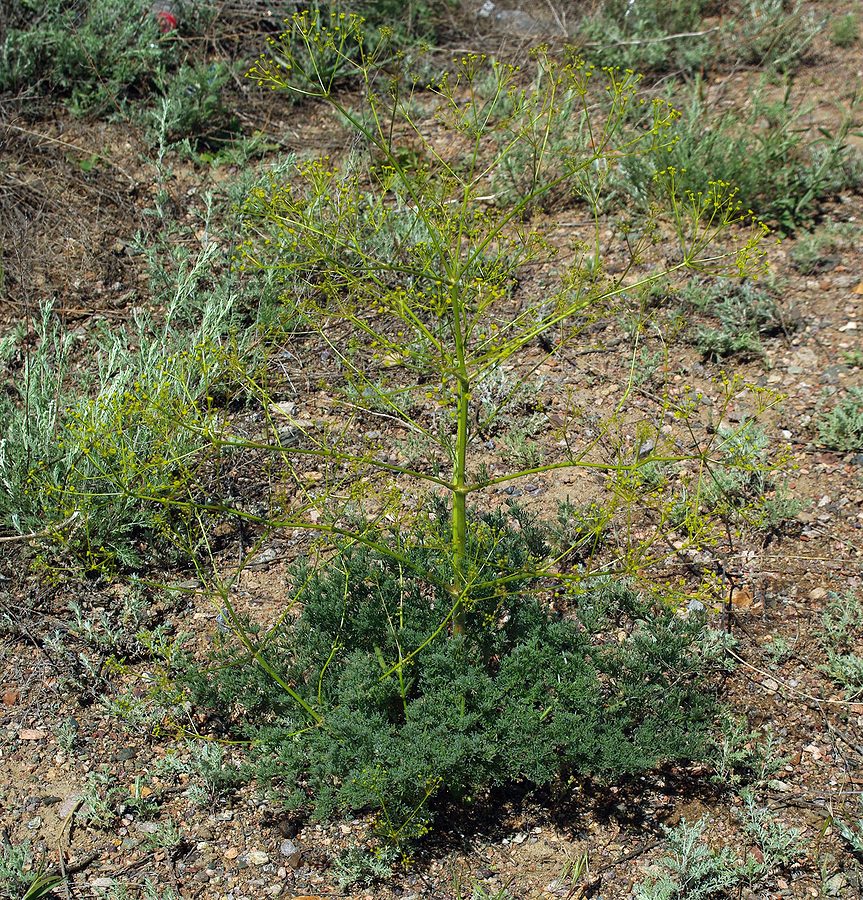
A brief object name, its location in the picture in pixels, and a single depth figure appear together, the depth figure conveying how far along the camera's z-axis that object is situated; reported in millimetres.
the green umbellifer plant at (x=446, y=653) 3094
